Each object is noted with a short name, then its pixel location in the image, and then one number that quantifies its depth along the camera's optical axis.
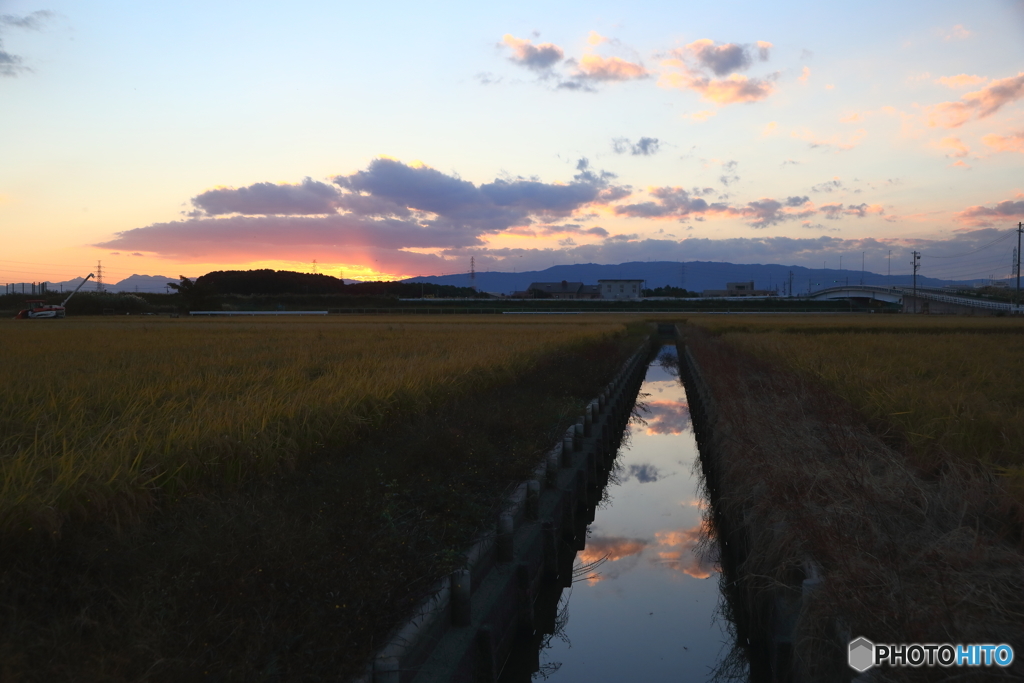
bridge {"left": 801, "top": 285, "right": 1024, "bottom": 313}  68.25
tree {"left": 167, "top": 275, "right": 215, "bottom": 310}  70.75
